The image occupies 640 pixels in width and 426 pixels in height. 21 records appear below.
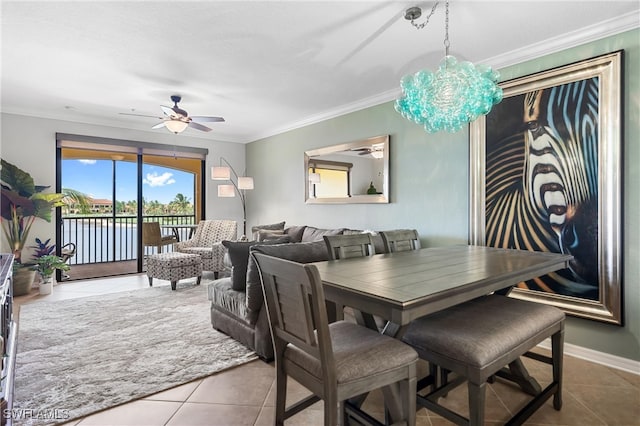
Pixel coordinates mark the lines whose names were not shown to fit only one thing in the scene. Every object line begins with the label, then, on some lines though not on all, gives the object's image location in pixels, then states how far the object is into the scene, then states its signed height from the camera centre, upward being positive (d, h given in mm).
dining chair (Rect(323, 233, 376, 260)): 2264 -229
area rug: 2062 -1103
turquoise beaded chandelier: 2029 +735
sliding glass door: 6008 +227
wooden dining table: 1337 -317
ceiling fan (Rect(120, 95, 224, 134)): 3879 +1118
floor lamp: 5570 +544
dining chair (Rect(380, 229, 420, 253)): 2666 -222
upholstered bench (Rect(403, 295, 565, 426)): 1468 -610
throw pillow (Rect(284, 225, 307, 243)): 5148 -294
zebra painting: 2590 +284
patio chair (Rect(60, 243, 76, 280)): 5172 -630
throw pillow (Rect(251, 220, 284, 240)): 5512 -235
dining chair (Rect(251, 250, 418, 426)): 1293 -584
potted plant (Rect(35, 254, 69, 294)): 4500 -742
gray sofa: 2533 -667
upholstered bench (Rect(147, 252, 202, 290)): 4629 -748
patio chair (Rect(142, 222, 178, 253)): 5832 -380
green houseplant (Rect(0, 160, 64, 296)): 4426 +59
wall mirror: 4250 +561
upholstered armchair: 5730 -384
